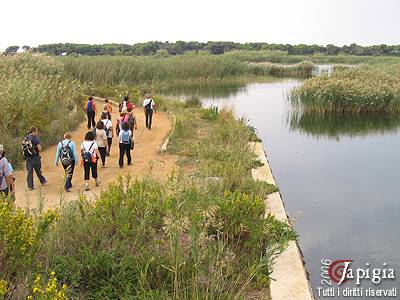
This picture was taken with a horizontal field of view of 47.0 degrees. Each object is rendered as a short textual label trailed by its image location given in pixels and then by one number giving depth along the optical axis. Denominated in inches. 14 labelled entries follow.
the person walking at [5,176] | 327.6
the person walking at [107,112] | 524.7
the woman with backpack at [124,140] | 473.1
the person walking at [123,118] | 532.4
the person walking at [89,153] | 403.2
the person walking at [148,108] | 675.8
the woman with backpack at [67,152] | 393.4
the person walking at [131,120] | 553.9
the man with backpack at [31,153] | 402.3
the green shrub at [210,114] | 799.3
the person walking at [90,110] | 654.5
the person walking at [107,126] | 506.9
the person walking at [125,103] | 638.3
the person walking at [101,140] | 458.6
